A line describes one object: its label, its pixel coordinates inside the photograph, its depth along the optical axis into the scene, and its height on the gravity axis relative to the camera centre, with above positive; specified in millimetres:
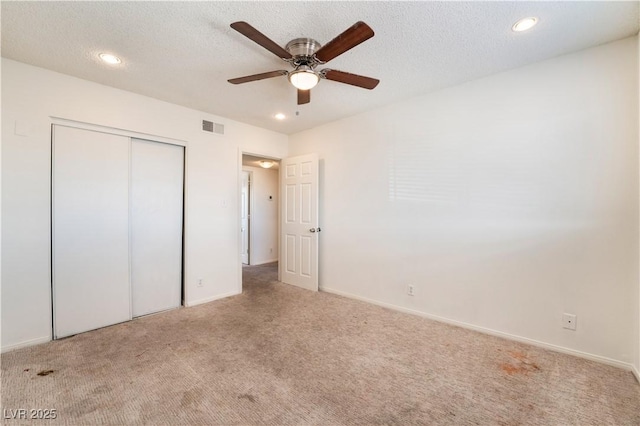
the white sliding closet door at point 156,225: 3123 -148
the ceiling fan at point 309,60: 1739 +1095
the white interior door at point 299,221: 4164 -130
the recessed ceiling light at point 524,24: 1872 +1353
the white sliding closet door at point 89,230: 2615 -176
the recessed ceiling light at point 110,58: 2296 +1341
